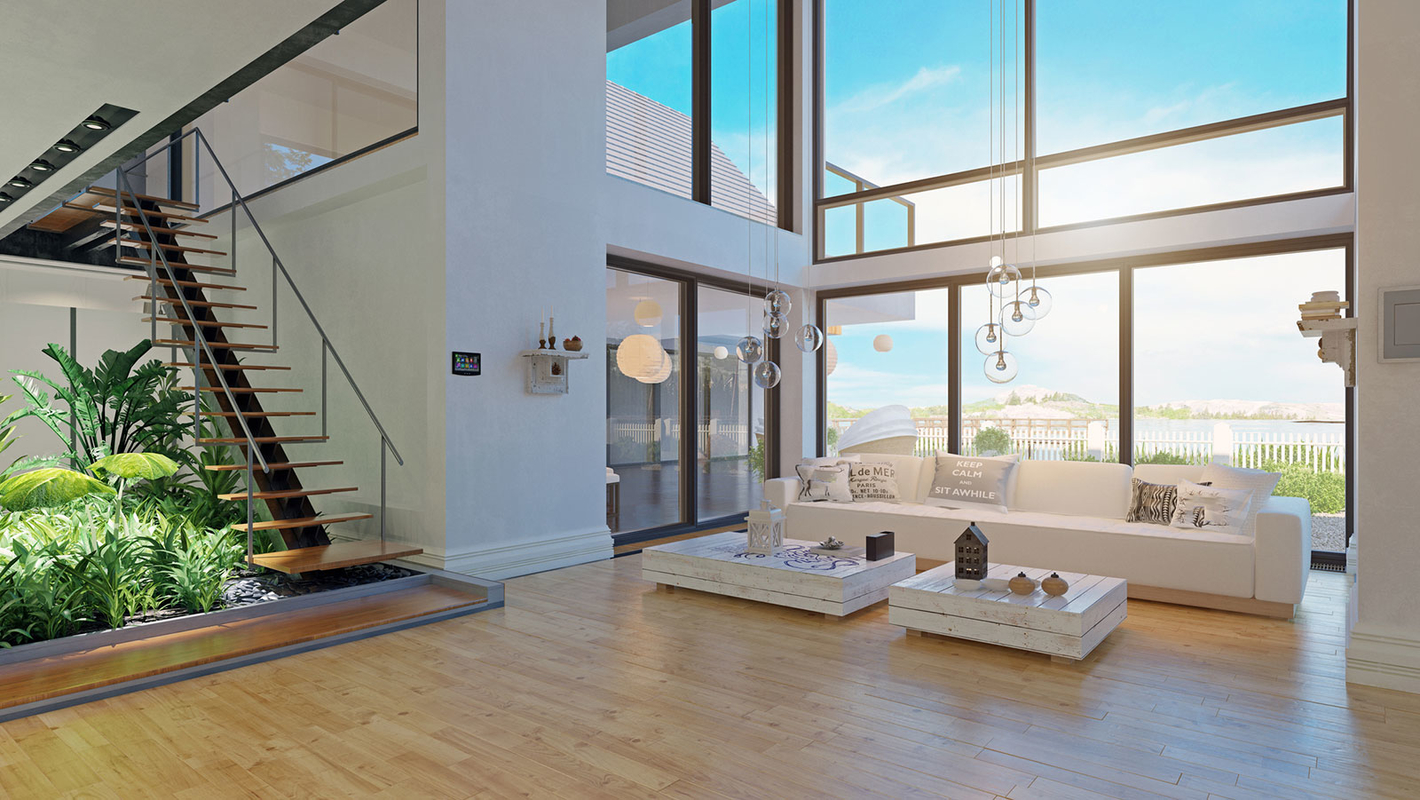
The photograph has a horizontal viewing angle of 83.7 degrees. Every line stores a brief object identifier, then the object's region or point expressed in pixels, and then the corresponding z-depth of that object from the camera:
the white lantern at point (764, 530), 4.96
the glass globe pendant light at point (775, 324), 5.07
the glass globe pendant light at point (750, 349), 4.75
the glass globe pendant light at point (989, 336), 4.44
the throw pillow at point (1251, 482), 4.80
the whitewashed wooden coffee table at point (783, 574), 4.41
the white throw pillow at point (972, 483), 5.89
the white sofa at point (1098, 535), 4.39
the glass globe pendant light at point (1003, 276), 4.10
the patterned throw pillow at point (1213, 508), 4.77
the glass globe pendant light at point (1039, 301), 4.06
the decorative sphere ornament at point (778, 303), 4.98
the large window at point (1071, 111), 5.86
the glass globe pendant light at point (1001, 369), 4.75
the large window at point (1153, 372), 5.84
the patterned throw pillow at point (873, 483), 6.34
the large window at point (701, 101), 6.98
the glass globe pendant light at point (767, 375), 5.03
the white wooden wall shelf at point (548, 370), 5.70
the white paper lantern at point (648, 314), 7.02
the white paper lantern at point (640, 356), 6.87
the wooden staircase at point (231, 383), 4.89
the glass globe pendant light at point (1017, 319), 4.01
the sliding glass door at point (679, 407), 6.86
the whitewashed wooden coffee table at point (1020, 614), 3.63
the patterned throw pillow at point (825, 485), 6.36
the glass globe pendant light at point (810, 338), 5.06
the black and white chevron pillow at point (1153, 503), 5.04
